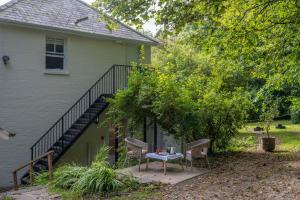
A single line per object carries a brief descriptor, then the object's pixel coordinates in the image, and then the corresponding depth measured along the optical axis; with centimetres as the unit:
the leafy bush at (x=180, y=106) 1054
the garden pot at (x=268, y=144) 1297
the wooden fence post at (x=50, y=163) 929
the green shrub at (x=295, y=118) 2294
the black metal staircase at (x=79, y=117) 1266
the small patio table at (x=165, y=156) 884
